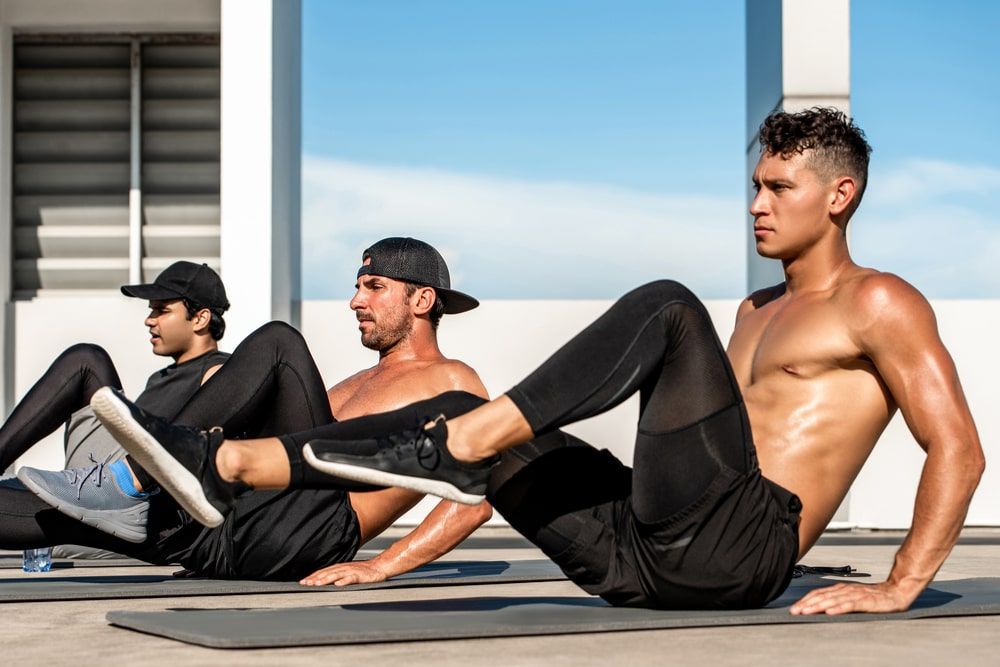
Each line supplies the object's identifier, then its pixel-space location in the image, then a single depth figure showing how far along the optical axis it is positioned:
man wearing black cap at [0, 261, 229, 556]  4.91
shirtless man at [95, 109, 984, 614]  3.02
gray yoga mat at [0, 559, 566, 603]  4.21
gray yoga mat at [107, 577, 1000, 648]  3.03
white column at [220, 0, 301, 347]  8.51
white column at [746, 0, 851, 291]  9.09
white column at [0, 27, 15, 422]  9.45
